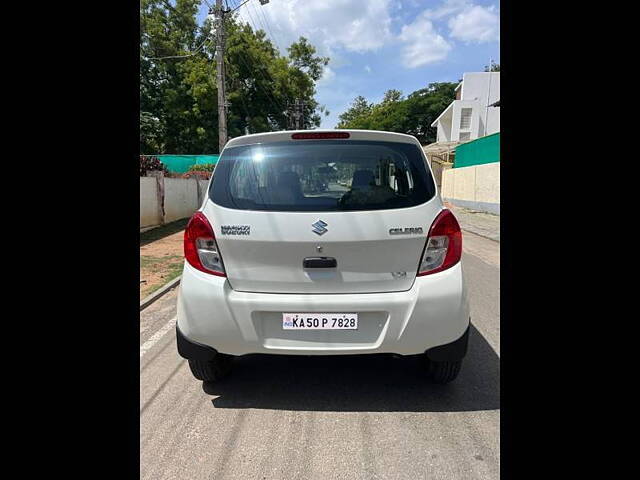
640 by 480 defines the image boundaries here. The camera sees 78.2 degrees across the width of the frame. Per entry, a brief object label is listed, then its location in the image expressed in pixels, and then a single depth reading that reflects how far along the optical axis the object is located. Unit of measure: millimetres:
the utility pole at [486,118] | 38456
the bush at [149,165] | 11082
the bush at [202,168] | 18375
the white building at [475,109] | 38375
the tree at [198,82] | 28219
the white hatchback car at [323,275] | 2240
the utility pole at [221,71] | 14500
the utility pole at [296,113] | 36178
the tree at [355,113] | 80188
